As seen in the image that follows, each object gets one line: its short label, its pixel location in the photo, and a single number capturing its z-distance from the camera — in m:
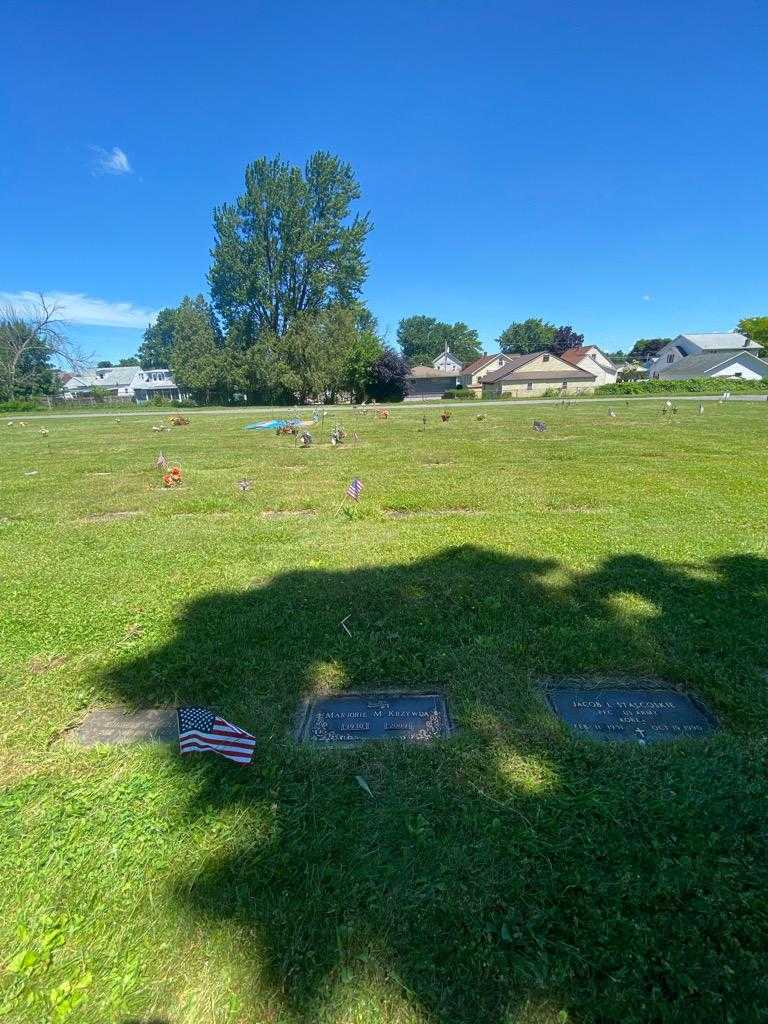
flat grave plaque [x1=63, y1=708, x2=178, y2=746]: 2.47
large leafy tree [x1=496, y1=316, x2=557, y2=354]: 95.12
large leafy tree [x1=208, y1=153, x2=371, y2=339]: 42.38
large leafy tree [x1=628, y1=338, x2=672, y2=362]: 103.75
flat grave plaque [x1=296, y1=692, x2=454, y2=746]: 2.43
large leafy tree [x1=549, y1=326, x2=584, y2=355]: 85.44
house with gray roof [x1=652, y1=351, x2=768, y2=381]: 49.49
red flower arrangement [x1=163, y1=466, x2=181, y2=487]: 8.45
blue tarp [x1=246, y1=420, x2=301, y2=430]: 18.04
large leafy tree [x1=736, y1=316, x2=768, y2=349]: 65.56
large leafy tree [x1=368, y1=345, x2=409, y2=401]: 44.34
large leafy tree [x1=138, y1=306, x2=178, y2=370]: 109.62
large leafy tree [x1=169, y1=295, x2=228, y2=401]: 44.25
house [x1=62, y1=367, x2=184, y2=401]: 76.65
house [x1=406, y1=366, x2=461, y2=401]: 59.81
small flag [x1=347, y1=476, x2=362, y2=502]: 6.48
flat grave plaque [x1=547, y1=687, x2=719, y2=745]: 2.41
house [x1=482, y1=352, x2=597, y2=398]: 54.22
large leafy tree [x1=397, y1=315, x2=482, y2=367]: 100.56
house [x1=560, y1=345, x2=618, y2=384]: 62.99
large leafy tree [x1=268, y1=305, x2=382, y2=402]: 41.75
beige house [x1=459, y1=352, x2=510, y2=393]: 65.91
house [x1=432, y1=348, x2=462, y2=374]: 78.22
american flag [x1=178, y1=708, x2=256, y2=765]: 2.22
